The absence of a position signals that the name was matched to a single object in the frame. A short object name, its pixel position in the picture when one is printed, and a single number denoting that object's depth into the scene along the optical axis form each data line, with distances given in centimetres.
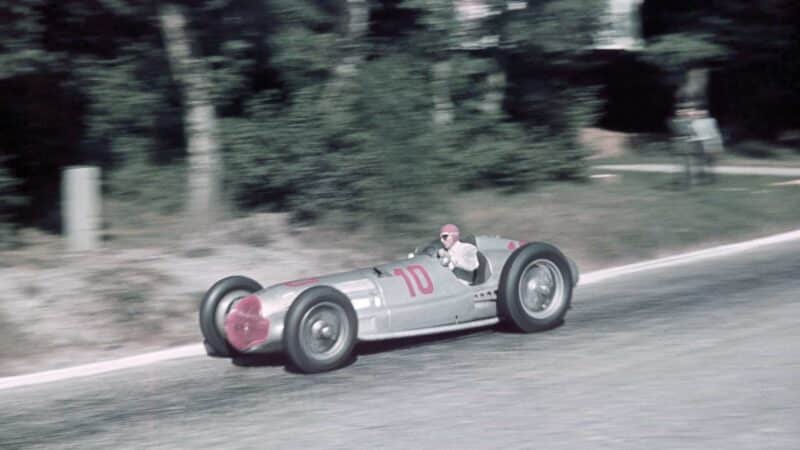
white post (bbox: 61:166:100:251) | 1364
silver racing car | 911
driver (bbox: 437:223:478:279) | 1009
